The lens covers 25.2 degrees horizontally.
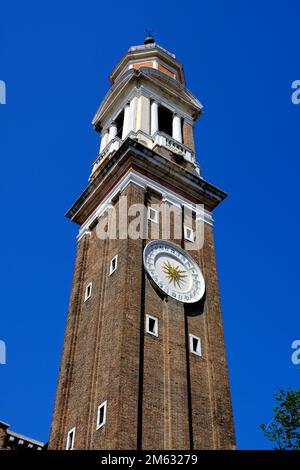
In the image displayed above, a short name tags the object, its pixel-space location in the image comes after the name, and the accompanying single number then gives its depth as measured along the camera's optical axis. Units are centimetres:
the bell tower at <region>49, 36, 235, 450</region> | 2353
